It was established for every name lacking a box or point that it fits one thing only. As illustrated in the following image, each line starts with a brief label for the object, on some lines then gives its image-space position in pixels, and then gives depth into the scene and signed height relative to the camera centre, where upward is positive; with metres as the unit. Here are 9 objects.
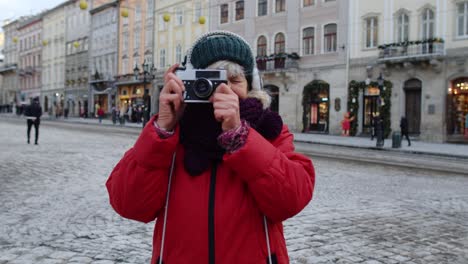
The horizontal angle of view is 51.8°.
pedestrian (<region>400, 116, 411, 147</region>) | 23.35 -0.21
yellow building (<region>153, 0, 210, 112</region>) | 40.84 +7.95
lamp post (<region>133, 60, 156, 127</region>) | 35.16 +3.44
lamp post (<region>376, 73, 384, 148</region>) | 21.38 -0.74
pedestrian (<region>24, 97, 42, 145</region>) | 18.00 +0.06
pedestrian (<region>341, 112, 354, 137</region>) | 28.88 -0.19
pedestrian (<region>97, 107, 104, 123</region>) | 45.59 +0.29
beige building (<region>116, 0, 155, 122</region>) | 47.88 +7.05
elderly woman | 1.77 -0.22
